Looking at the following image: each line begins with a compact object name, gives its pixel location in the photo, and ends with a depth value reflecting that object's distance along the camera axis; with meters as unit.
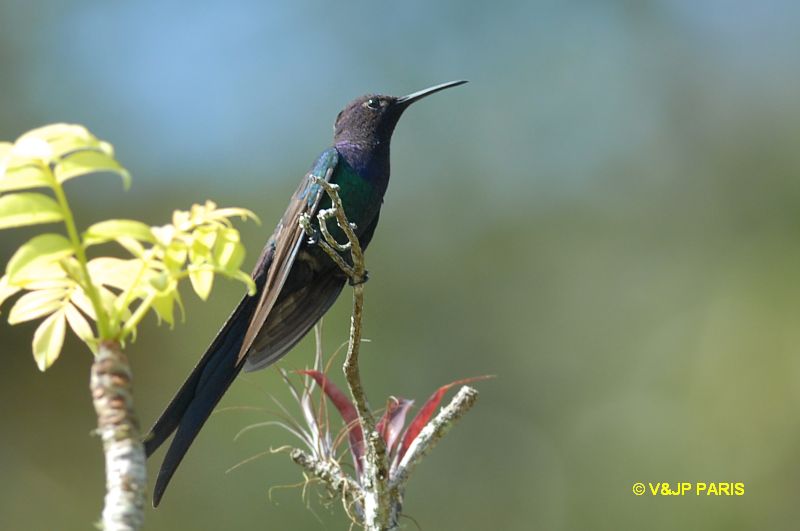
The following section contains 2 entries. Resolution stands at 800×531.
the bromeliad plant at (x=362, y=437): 4.83
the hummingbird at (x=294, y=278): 6.62
